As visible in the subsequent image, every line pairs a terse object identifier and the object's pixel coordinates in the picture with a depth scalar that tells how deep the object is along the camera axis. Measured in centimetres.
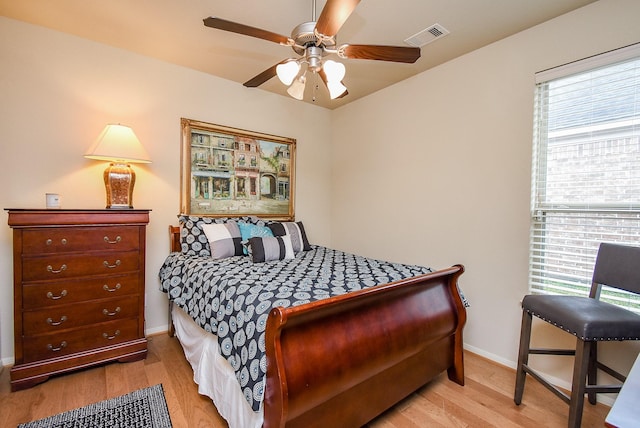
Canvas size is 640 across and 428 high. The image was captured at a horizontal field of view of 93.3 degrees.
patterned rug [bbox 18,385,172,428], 165
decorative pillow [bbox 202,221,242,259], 257
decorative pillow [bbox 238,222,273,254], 272
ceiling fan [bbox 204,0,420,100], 154
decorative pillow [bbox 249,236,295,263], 246
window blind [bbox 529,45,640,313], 183
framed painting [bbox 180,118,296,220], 299
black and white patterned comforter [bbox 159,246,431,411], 136
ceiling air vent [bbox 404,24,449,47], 224
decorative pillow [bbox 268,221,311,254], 297
